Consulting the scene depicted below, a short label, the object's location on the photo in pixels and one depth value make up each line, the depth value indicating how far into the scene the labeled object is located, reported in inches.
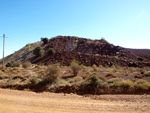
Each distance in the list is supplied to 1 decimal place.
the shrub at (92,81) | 388.2
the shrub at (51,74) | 462.9
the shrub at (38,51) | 1713.8
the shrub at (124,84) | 367.9
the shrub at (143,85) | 346.4
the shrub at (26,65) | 1088.5
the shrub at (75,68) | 604.8
